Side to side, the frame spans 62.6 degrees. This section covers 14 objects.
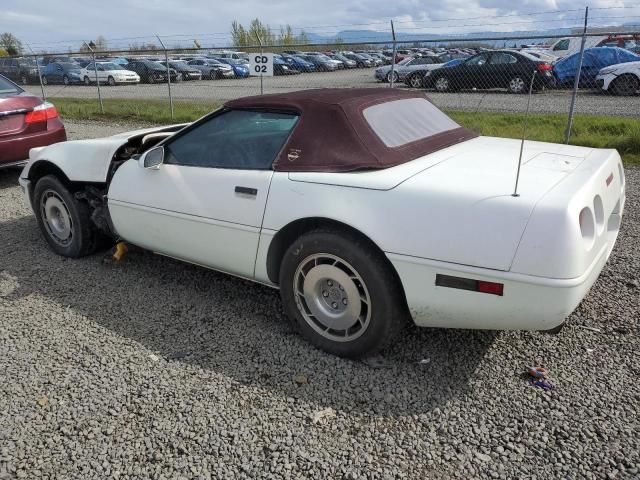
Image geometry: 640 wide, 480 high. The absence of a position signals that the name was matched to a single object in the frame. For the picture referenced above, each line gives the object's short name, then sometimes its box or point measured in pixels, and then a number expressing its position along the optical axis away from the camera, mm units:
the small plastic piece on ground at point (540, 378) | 2684
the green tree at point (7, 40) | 54875
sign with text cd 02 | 10055
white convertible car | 2359
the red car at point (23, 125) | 6418
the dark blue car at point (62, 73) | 27781
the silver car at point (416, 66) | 18219
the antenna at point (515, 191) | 2396
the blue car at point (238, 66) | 28953
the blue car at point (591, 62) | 16359
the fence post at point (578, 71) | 7094
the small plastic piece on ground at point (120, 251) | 4332
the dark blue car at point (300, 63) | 26812
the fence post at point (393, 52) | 8539
